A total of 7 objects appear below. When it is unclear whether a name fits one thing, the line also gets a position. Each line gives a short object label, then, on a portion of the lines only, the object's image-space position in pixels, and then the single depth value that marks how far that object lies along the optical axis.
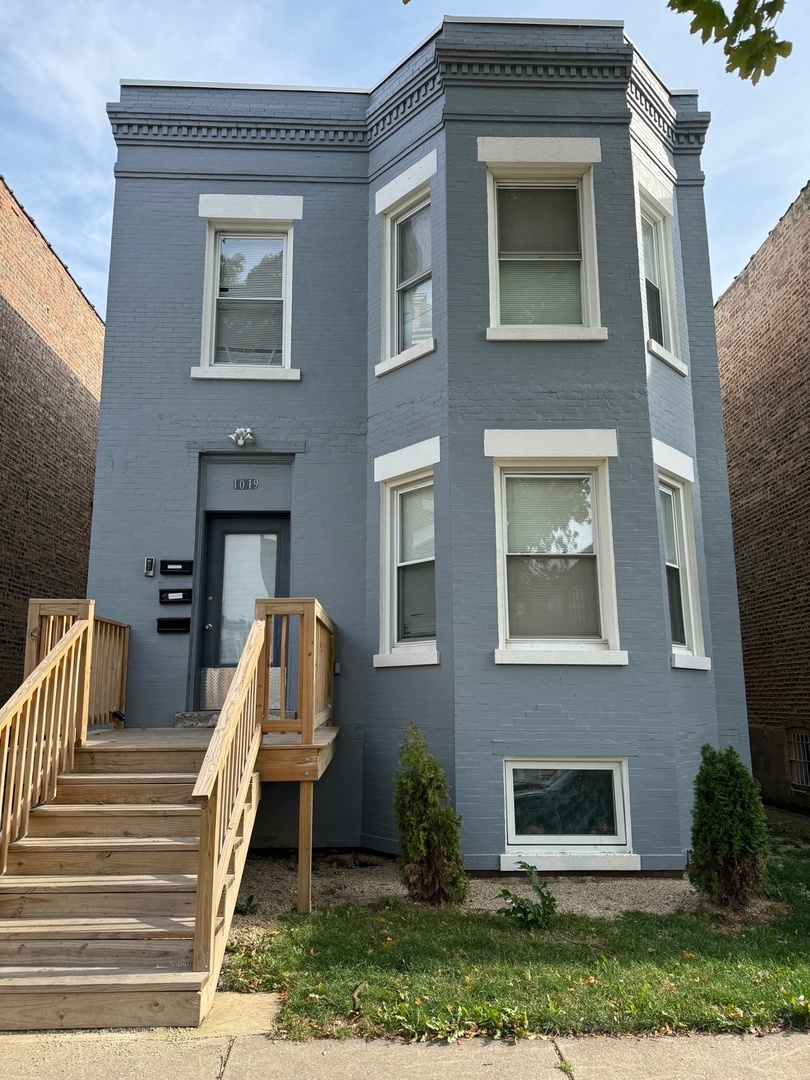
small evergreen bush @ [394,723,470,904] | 5.98
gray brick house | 7.21
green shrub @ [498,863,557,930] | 5.51
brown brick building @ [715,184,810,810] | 11.40
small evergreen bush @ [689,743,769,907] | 5.78
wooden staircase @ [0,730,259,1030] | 4.07
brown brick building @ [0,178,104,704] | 11.43
